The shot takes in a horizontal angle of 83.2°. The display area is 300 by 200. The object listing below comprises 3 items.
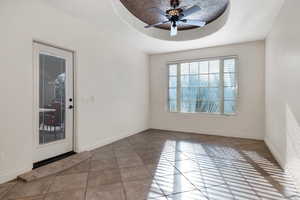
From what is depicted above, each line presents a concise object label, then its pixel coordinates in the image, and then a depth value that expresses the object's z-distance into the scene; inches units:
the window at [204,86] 187.2
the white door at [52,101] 109.8
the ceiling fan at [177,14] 109.5
